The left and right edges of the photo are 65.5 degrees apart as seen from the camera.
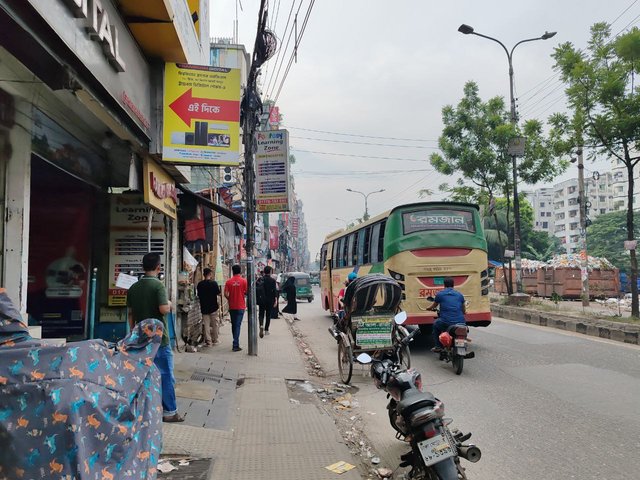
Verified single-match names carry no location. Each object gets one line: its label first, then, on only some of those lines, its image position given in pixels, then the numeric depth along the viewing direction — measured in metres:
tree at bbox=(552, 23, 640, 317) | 12.55
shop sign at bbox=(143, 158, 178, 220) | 7.12
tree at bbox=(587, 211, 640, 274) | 51.44
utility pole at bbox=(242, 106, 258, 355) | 9.53
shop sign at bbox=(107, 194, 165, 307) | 8.14
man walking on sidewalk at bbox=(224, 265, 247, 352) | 10.03
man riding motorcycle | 8.07
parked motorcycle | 3.31
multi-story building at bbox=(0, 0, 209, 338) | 4.05
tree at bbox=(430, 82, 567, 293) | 20.23
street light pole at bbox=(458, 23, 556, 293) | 19.12
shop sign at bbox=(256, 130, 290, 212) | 10.88
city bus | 10.01
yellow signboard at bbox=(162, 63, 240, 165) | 7.22
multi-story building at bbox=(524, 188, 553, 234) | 104.62
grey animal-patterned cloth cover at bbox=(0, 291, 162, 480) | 2.21
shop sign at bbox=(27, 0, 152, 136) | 3.86
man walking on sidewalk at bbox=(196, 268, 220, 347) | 9.99
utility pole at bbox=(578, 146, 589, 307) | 17.72
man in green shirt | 5.01
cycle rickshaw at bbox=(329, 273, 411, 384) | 7.26
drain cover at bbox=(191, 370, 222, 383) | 7.19
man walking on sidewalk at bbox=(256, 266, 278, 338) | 12.78
